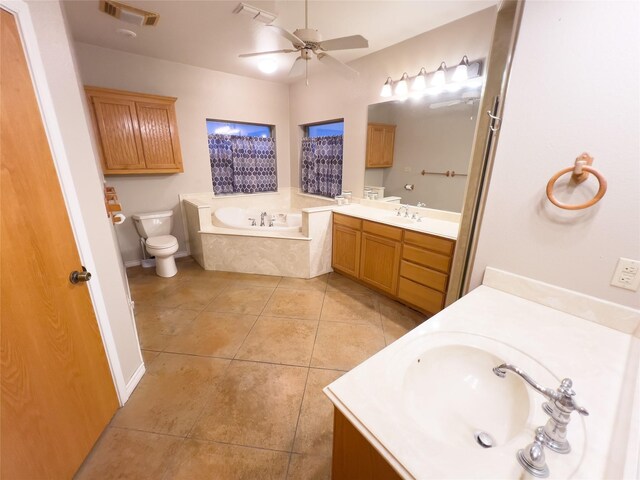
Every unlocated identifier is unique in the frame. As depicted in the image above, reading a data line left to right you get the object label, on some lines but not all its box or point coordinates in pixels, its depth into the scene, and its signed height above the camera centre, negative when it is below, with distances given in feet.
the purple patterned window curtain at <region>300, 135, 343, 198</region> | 12.51 +0.11
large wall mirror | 7.98 +0.77
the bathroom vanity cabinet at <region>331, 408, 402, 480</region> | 2.23 -2.61
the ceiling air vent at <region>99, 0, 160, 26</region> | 6.95 +4.20
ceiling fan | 6.10 +2.99
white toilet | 10.39 -2.99
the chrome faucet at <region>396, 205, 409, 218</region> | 9.46 -1.52
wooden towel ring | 3.11 -0.06
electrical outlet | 3.14 -1.24
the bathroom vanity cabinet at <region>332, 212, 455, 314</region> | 7.34 -2.93
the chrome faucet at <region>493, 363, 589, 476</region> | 1.89 -1.98
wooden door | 3.00 -1.87
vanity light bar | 7.41 +2.81
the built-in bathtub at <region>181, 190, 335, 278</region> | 10.44 -3.14
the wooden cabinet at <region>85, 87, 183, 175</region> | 9.53 +1.29
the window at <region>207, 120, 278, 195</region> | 13.05 +0.50
